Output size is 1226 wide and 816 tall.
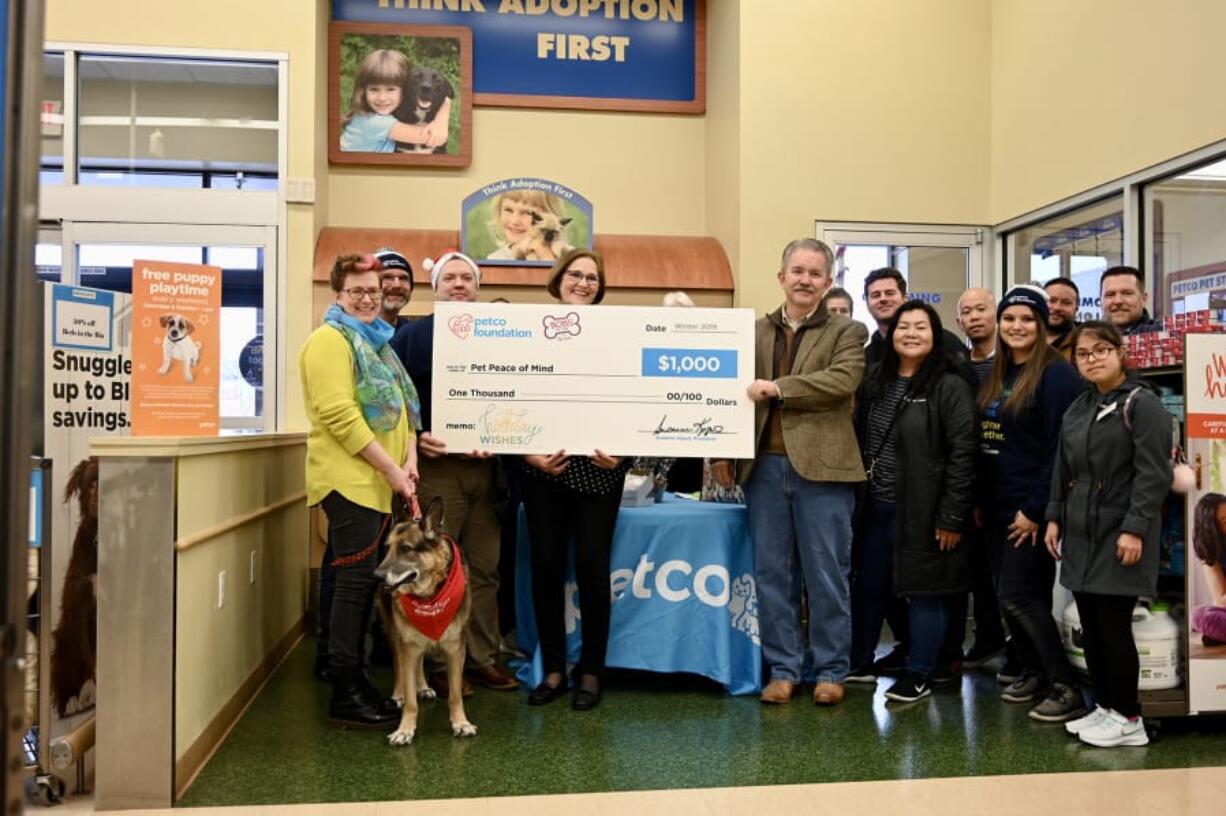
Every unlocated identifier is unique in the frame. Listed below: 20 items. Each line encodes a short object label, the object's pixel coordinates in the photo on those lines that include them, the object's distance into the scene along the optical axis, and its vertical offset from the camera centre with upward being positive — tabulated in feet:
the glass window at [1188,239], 15.02 +3.24
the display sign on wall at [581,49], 21.72 +8.88
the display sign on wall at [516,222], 20.21 +4.41
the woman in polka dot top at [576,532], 11.98 -1.37
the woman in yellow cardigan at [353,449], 10.48 -0.28
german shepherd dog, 10.52 -1.96
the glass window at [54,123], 17.97 +5.71
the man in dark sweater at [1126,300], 13.71 +1.92
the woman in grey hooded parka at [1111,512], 10.40 -0.92
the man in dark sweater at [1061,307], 14.82 +1.98
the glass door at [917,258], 20.71 +3.84
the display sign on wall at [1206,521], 11.10 -1.06
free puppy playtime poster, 9.84 +0.80
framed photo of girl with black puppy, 20.77 +7.40
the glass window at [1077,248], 17.48 +3.66
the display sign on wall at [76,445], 9.64 -0.25
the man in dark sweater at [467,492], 12.37 -0.89
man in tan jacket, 12.05 -0.56
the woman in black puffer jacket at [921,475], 12.25 -0.60
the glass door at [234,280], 18.26 +2.82
